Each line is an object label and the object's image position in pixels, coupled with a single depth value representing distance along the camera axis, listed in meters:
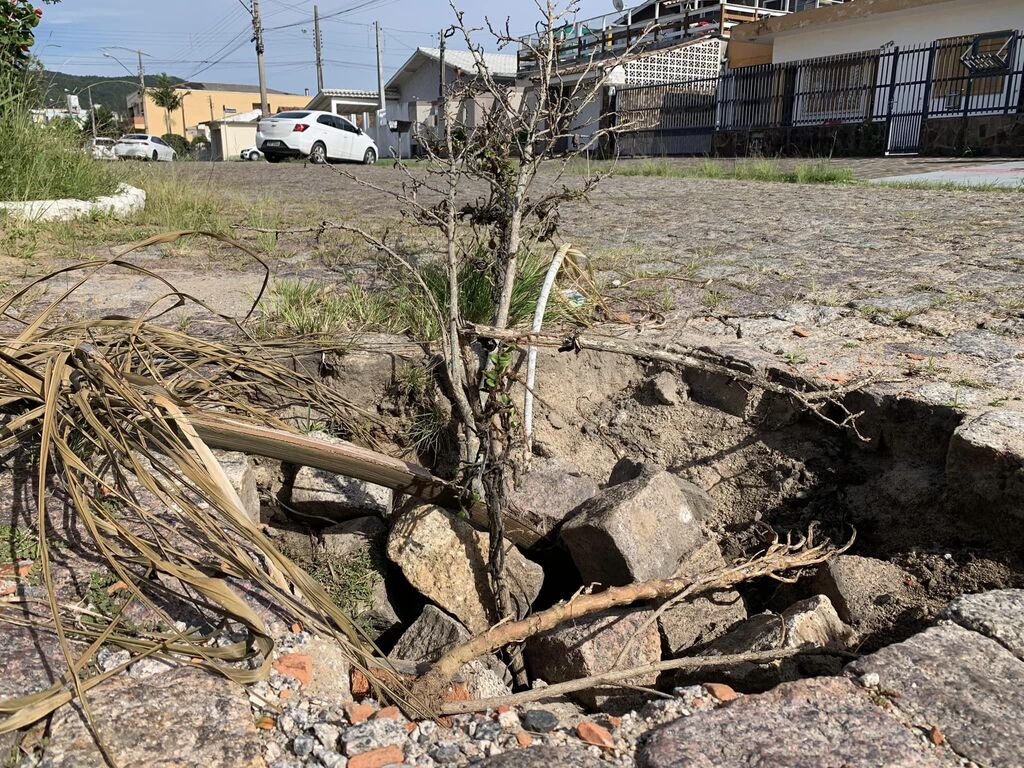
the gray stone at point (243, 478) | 2.23
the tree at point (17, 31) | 6.39
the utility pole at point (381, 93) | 40.00
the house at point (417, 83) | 34.75
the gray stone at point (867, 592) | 2.16
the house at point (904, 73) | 15.92
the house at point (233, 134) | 38.36
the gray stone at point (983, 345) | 3.02
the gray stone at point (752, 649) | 1.96
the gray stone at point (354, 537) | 2.58
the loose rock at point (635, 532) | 2.30
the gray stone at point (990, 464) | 2.18
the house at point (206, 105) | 62.62
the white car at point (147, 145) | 28.18
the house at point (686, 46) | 26.66
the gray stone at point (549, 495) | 2.61
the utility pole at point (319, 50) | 55.53
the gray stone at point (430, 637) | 2.16
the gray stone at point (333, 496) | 2.63
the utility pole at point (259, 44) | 36.31
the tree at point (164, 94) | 51.66
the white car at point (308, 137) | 19.88
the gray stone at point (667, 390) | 3.08
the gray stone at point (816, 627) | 1.97
